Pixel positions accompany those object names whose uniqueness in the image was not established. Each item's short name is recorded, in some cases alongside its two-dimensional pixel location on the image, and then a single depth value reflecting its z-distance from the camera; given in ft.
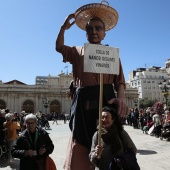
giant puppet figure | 5.70
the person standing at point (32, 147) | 8.89
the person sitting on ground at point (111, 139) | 5.91
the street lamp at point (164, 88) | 49.57
